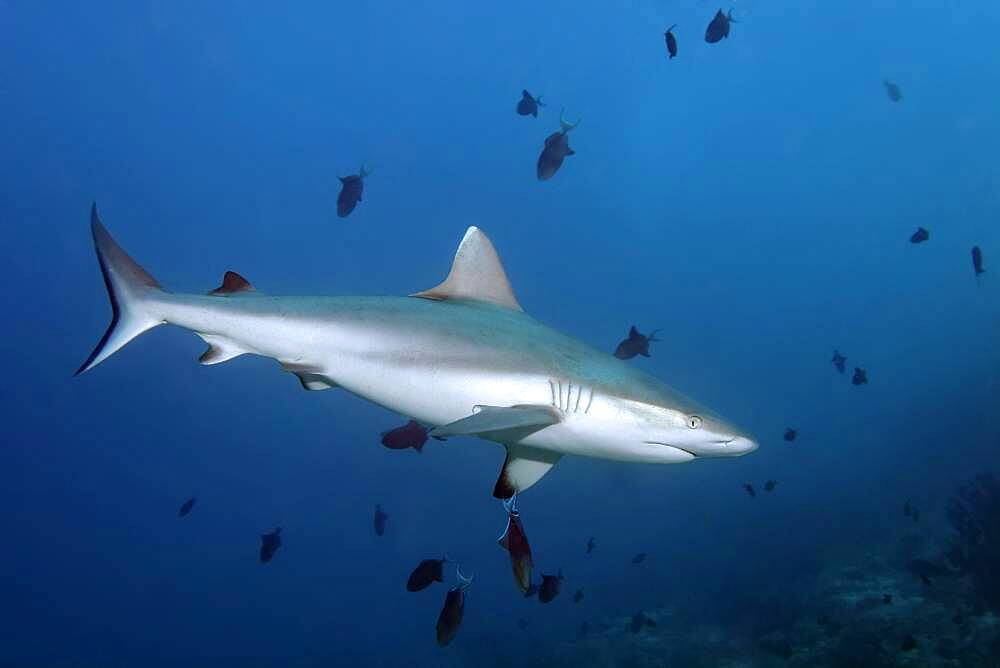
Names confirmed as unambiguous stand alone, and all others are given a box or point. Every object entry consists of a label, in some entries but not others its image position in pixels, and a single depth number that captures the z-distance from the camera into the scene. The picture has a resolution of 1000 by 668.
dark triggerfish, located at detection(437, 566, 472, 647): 4.94
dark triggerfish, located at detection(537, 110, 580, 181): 8.13
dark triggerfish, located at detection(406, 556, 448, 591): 6.07
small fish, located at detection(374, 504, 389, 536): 10.17
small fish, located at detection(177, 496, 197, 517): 14.01
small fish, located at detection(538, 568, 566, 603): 6.88
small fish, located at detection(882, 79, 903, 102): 22.04
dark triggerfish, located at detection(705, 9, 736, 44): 8.49
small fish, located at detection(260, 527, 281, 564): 10.24
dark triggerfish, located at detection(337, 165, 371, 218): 9.03
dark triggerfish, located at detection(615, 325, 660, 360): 7.77
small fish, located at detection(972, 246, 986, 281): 9.50
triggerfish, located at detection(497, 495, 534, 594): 3.49
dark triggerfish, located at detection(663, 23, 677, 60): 8.50
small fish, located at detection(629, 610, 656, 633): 13.41
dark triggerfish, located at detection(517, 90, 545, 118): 9.85
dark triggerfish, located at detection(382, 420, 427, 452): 6.34
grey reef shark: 3.08
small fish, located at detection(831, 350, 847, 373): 13.09
